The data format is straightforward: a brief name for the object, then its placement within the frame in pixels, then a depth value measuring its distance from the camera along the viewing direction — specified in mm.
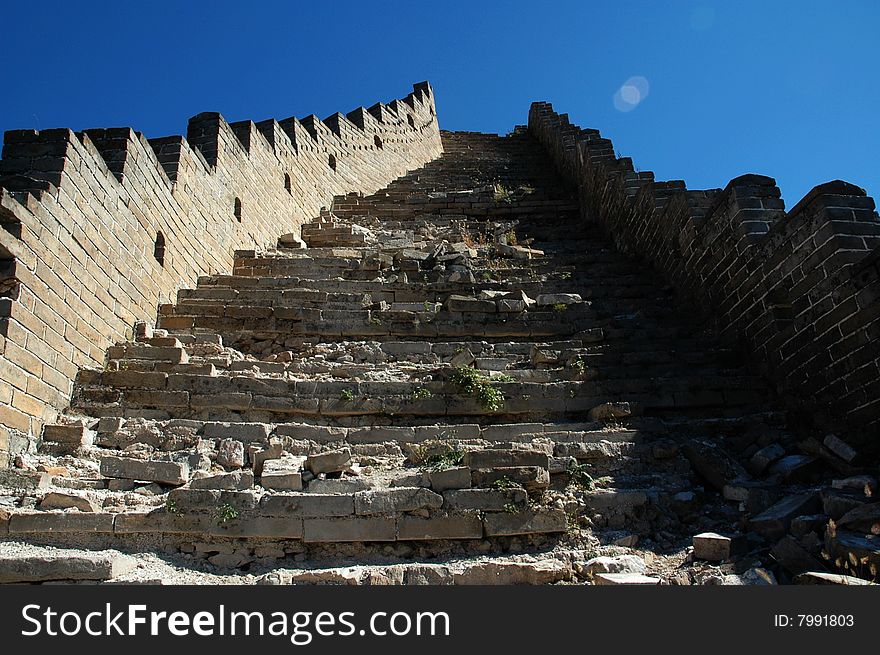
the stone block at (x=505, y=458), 4922
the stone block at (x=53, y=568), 3896
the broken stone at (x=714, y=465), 5102
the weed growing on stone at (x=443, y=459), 5176
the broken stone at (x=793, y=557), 3875
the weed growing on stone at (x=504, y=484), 4730
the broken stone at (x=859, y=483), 4520
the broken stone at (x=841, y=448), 4977
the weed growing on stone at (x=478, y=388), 6145
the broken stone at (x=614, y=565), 4078
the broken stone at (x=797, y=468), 5051
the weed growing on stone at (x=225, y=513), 4426
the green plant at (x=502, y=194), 13688
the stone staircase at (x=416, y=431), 4434
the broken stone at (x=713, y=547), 4133
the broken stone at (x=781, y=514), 4312
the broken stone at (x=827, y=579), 3435
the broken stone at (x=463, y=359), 6648
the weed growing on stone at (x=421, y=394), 6156
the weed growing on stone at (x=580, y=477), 4984
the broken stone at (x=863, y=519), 4027
